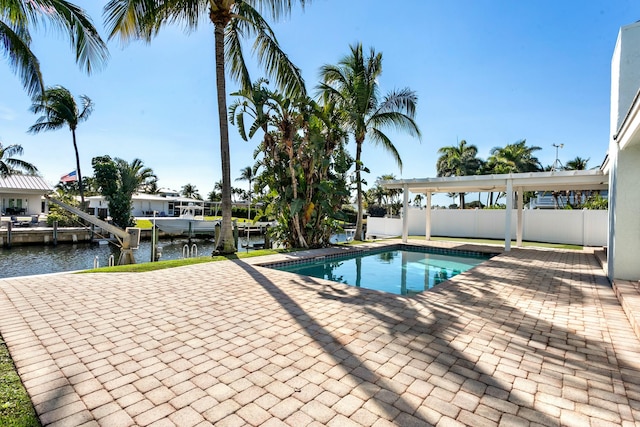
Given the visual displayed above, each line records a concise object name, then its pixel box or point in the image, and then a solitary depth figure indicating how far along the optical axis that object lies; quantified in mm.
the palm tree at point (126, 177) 25000
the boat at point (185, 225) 24703
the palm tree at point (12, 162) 26797
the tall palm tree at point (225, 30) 8430
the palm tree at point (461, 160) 30719
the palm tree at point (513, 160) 28348
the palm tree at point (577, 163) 33975
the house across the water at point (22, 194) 24156
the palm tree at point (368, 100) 14008
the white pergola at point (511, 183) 10789
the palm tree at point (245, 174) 56312
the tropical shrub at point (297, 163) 10750
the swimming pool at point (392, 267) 8703
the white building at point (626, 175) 6102
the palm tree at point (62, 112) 23928
